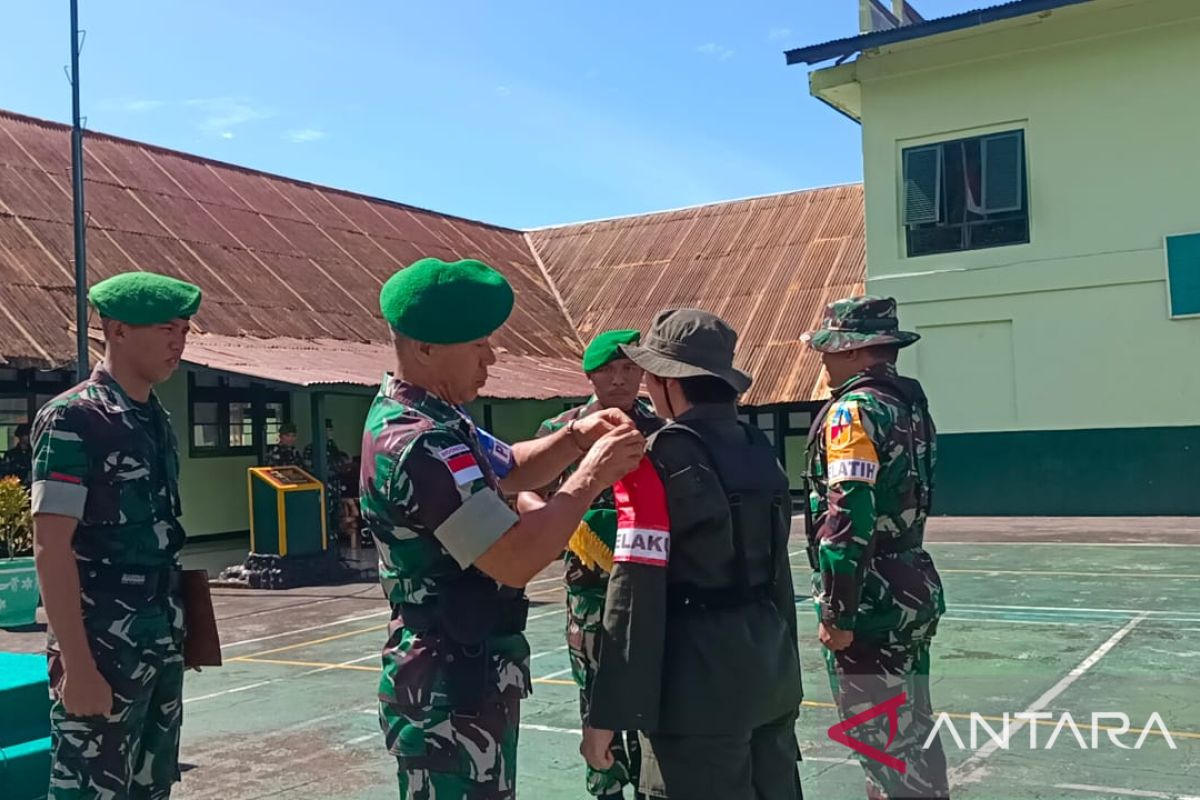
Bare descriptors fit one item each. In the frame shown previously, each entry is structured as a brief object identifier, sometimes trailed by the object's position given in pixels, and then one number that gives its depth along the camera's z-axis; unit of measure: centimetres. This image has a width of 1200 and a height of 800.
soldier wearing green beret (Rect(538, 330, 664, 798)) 372
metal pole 948
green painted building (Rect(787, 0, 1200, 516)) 1616
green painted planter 923
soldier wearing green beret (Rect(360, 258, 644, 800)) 230
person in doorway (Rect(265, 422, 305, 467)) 1389
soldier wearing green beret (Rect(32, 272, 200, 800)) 285
